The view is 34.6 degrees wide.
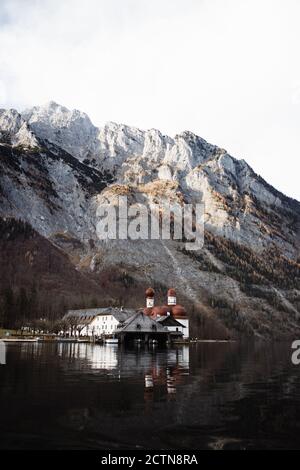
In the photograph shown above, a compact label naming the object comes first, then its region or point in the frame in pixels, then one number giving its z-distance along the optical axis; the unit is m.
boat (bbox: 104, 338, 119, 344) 133.68
